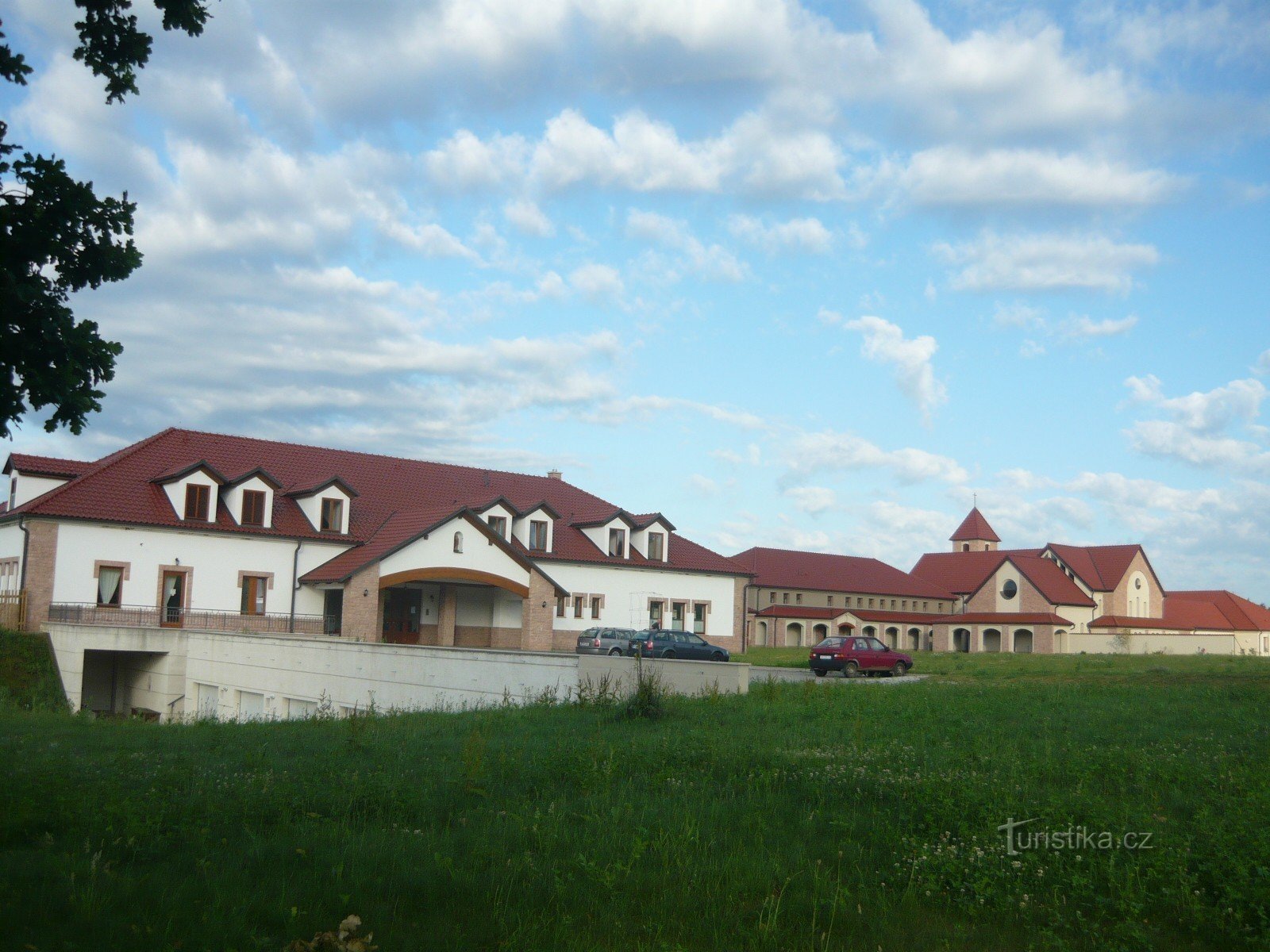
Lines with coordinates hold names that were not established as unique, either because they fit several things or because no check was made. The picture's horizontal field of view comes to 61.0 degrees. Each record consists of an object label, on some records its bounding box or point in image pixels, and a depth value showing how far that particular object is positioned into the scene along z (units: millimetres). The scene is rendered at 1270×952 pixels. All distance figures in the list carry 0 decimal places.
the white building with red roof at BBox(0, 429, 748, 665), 39281
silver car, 41125
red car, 36906
